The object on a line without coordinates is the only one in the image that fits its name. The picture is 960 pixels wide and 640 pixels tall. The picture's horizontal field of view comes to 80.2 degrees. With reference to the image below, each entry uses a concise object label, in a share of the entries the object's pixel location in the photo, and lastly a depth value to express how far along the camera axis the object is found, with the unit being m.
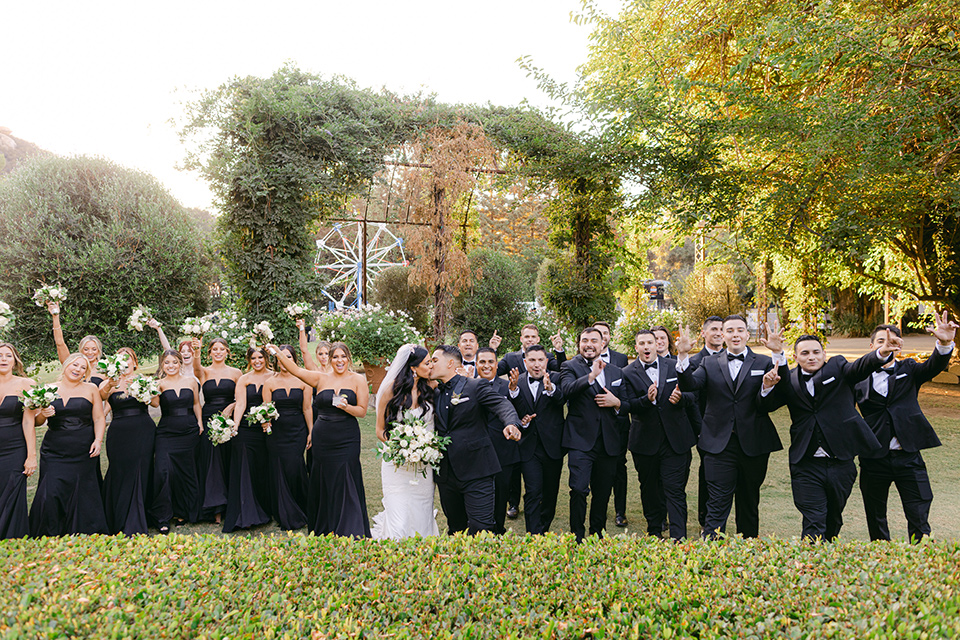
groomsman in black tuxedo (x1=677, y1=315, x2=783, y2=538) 4.88
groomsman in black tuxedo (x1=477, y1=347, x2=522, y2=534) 5.35
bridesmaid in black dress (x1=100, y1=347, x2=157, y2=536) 5.54
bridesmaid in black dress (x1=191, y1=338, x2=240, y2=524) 6.04
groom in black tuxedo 4.49
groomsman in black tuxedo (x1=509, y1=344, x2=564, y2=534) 5.45
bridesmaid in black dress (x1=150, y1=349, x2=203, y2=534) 5.86
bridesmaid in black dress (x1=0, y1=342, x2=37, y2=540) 4.89
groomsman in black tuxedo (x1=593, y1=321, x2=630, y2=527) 5.93
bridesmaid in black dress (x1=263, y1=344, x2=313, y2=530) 5.94
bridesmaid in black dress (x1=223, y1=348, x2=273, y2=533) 5.83
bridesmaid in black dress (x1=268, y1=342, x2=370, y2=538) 5.35
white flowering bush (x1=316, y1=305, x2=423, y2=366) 11.16
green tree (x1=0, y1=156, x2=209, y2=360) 7.71
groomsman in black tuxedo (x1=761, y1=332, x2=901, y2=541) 4.59
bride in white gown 4.75
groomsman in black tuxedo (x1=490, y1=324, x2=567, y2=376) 6.80
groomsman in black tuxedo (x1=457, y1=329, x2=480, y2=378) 6.72
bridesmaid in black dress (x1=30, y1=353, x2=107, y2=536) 5.12
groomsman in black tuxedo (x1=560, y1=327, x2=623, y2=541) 5.21
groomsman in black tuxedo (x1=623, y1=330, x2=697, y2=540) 5.27
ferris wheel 32.62
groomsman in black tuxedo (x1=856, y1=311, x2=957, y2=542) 4.82
